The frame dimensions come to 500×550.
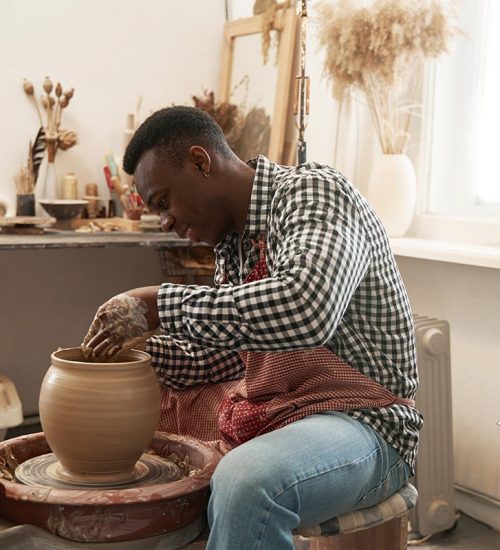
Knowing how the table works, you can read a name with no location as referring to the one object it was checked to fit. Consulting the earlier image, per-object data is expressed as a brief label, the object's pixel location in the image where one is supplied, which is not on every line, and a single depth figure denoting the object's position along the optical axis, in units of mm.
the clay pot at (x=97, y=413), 1597
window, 2740
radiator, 2521
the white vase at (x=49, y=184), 3189
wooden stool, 1548
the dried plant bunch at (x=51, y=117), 3162
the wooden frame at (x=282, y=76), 3207
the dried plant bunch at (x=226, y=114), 3293
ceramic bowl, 3094
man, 1446
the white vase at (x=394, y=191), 2824
